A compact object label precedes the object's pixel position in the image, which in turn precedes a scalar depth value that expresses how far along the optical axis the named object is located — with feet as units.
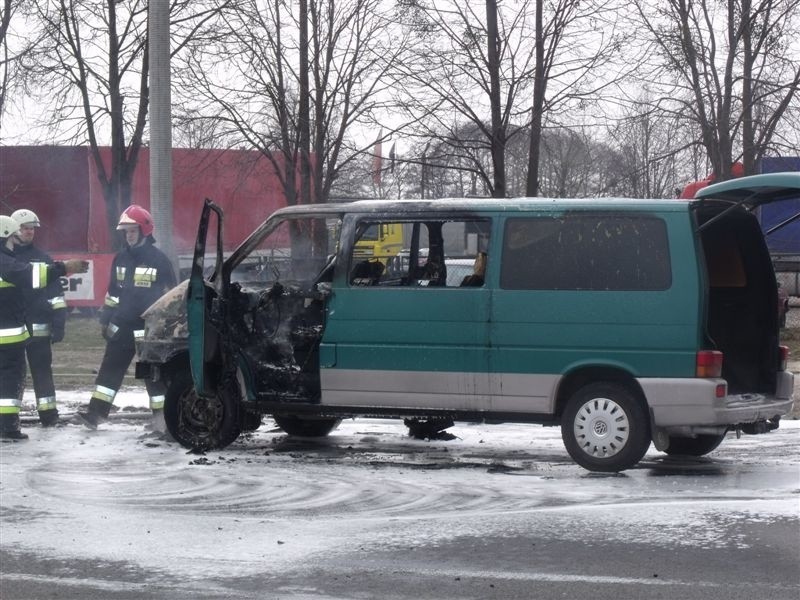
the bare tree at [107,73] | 86.33
